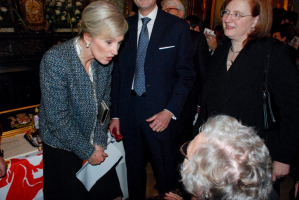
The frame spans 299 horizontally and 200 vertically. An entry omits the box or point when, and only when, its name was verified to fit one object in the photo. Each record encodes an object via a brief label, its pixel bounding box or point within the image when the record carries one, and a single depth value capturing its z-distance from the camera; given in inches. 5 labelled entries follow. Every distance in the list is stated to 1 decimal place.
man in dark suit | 66.9
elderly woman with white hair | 31.2
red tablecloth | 65.7
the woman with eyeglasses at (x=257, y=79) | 50.4
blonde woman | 49.2
